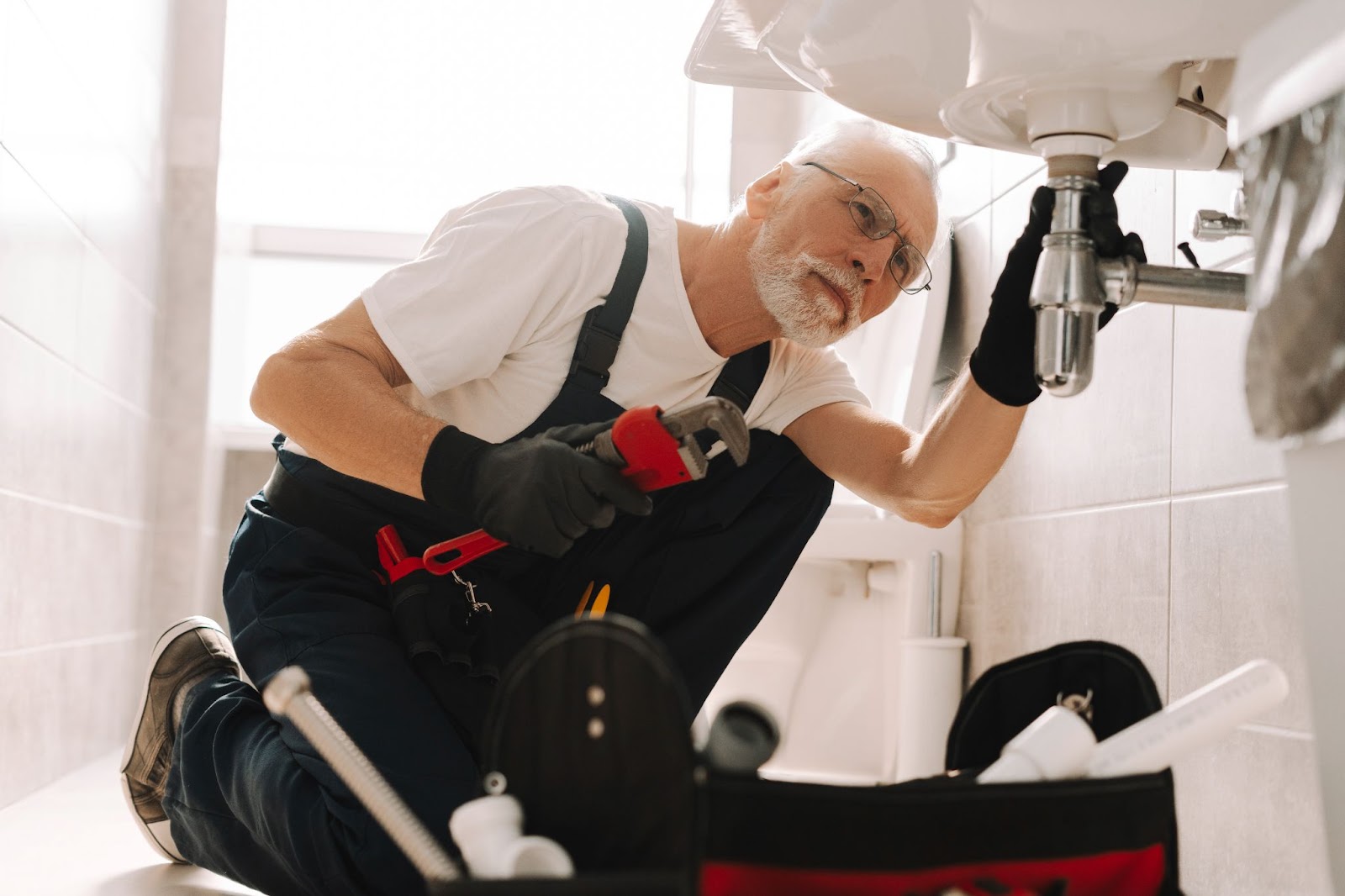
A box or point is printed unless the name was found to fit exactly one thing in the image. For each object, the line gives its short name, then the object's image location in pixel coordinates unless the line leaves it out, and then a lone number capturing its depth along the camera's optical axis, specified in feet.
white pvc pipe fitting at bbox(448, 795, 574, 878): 1.76
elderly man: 3.54
